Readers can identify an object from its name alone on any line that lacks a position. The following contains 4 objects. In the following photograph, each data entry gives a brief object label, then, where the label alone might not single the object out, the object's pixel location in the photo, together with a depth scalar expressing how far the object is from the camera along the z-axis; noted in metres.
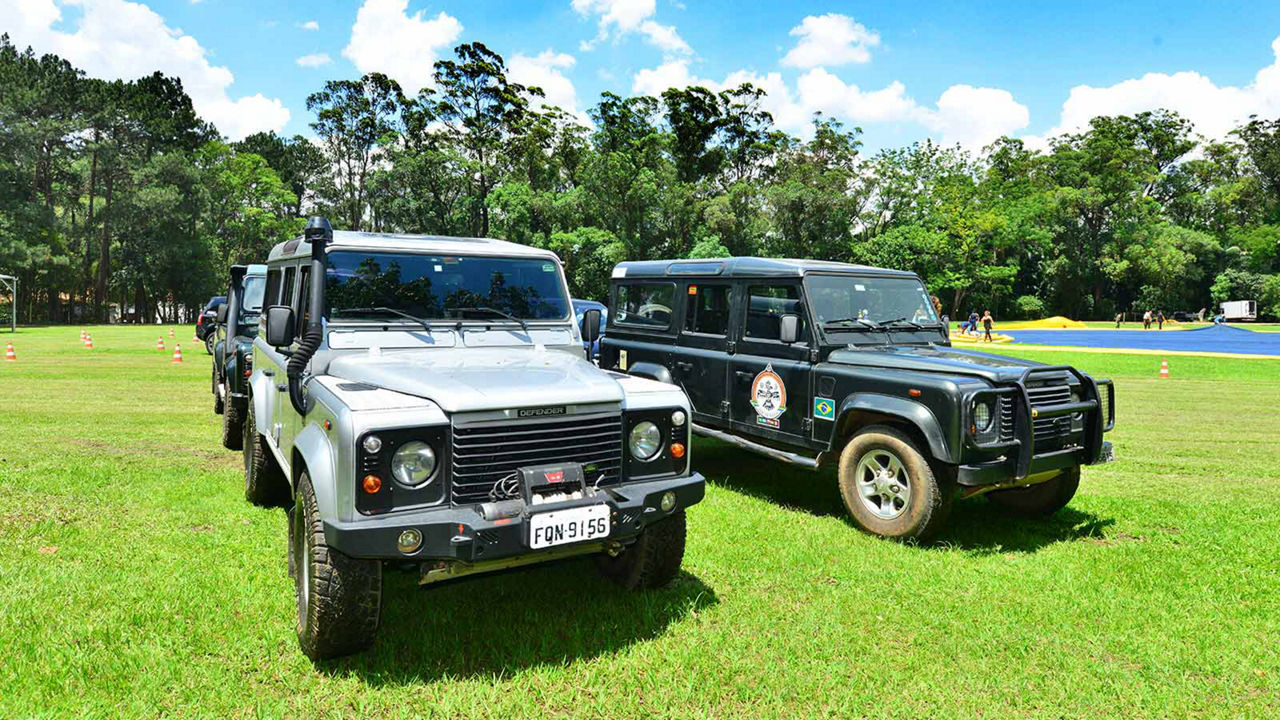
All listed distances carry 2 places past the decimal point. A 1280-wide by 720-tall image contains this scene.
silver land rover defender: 3.29
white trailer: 54.72
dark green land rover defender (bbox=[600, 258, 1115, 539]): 5.29
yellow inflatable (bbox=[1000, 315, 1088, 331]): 47.97
